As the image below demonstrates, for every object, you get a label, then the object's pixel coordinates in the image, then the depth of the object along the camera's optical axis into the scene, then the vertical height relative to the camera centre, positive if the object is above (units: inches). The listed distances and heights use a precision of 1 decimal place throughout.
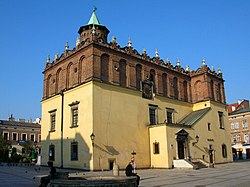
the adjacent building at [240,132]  2154.9 +41.1
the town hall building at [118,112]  1089.4 +122.6
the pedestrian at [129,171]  552.7 -60.8
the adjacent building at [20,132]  2417.6 +92.2
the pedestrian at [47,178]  504.7 -65.5
